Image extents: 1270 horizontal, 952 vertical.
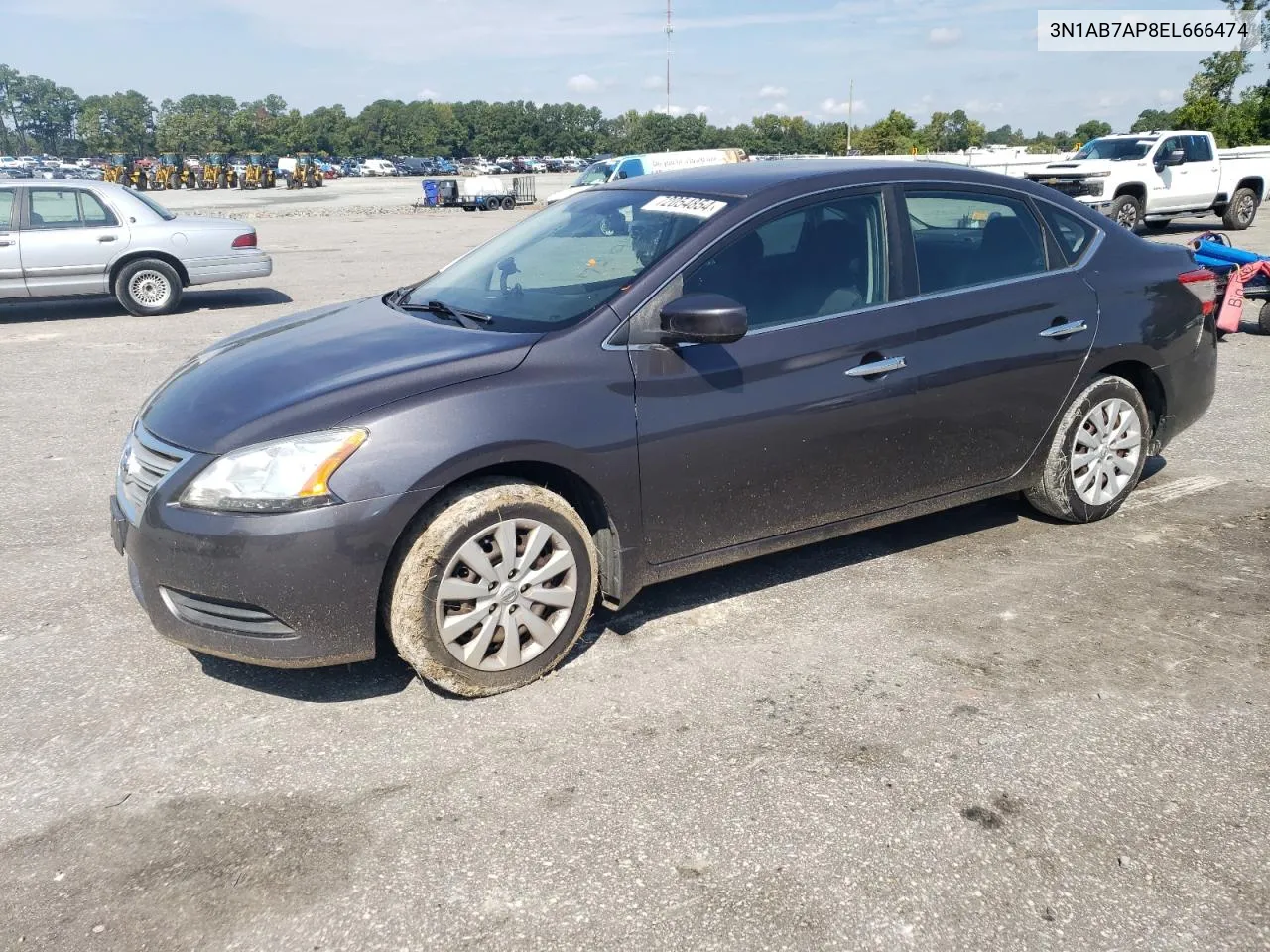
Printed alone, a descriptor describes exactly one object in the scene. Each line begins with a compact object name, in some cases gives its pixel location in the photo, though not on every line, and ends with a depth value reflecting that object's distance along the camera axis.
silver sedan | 11.58
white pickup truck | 19.66
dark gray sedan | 3.24
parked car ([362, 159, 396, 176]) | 99.31
